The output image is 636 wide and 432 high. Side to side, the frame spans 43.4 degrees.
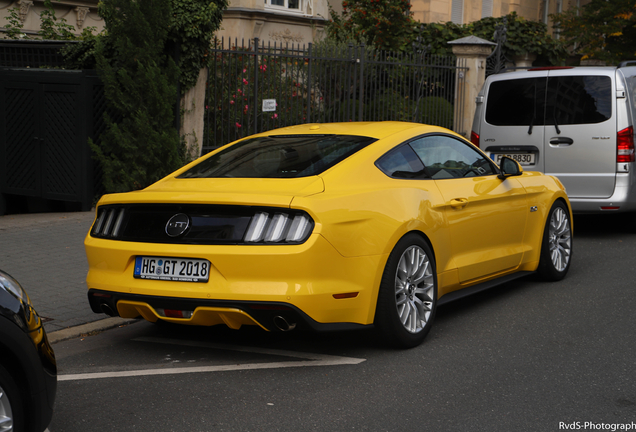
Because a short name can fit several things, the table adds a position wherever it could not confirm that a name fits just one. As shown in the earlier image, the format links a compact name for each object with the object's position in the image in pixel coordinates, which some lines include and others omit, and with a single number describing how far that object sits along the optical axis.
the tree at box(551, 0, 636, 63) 21.86
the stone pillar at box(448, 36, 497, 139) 18.73
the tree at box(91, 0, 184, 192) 10.59
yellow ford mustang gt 4.47
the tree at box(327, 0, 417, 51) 20.25
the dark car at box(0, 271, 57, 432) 3.07
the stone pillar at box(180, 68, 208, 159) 11.85
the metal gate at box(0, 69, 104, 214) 11.09
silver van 9.48
